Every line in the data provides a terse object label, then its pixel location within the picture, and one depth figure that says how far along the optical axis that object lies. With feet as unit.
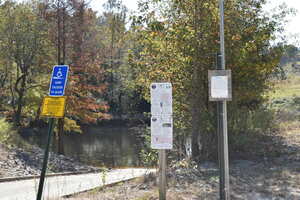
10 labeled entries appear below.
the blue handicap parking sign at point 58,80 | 20.43
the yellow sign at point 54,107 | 19.90
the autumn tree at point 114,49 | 140.97
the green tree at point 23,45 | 72.17
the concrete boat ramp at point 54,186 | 30.17
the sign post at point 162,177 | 18.21
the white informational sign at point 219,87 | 18.53
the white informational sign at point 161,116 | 17.75
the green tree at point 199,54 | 30.71
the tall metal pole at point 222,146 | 19.02
